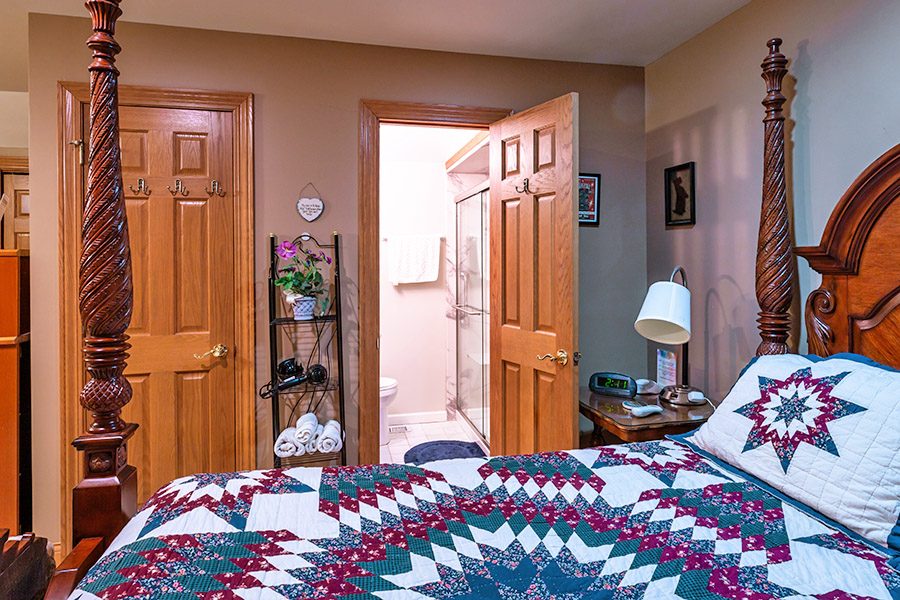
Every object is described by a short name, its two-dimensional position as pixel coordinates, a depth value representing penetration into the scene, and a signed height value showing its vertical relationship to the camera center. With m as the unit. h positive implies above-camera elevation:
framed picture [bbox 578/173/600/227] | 3.08 +0.55
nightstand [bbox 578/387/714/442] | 2.25 -0.57
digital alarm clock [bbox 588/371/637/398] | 2.65 -0.49
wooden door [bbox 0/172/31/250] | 3.46 +0.53
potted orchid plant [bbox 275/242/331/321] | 2.64 +0.06
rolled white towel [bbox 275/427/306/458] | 2.61 -0.78
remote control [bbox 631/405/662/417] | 2.31 -0.53
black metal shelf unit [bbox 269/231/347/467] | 2.70 -0.31
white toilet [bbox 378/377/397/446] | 4.00 -0.81
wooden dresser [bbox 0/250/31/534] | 2.55 -0.48
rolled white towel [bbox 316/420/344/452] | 2.65 -0.76
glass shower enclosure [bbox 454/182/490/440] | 4.04 -0.15
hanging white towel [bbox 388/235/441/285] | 4.59 +0.29
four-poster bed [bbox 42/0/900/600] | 1.07 -0.56
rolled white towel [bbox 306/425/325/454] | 2.65 -0.77
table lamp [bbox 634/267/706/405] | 2.23 -0.13
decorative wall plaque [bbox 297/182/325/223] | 2.77 +0.46
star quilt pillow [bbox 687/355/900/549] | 1.22 -0.39
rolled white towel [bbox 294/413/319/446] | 2.62 -0.70
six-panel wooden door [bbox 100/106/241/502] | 2.62 +0.00
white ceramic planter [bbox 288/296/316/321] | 2.67 -0.08
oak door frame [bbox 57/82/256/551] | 2.52 +0.22
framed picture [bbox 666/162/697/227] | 2.78 +0.52
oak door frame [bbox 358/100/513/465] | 2.85 +0.28
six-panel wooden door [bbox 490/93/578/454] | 2.54 +0.07
